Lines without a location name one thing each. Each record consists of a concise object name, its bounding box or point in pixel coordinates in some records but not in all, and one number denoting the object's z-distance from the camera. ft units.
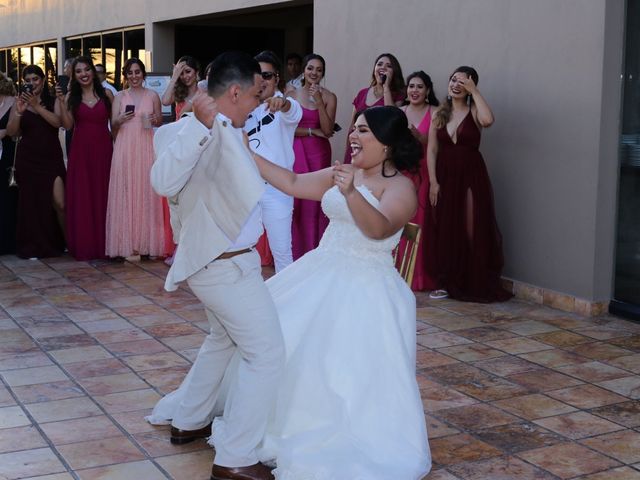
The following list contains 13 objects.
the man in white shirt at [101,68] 48.34
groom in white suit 11.67
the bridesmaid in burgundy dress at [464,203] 24.32
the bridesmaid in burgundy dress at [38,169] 29.68
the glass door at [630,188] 22.12
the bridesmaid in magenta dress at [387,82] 26.35
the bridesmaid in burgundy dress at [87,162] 29.60
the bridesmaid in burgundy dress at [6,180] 30.32
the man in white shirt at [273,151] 22.50
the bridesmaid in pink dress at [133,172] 29.48
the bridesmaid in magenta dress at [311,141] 26.73
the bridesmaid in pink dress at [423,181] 25.38
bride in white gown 12.70
